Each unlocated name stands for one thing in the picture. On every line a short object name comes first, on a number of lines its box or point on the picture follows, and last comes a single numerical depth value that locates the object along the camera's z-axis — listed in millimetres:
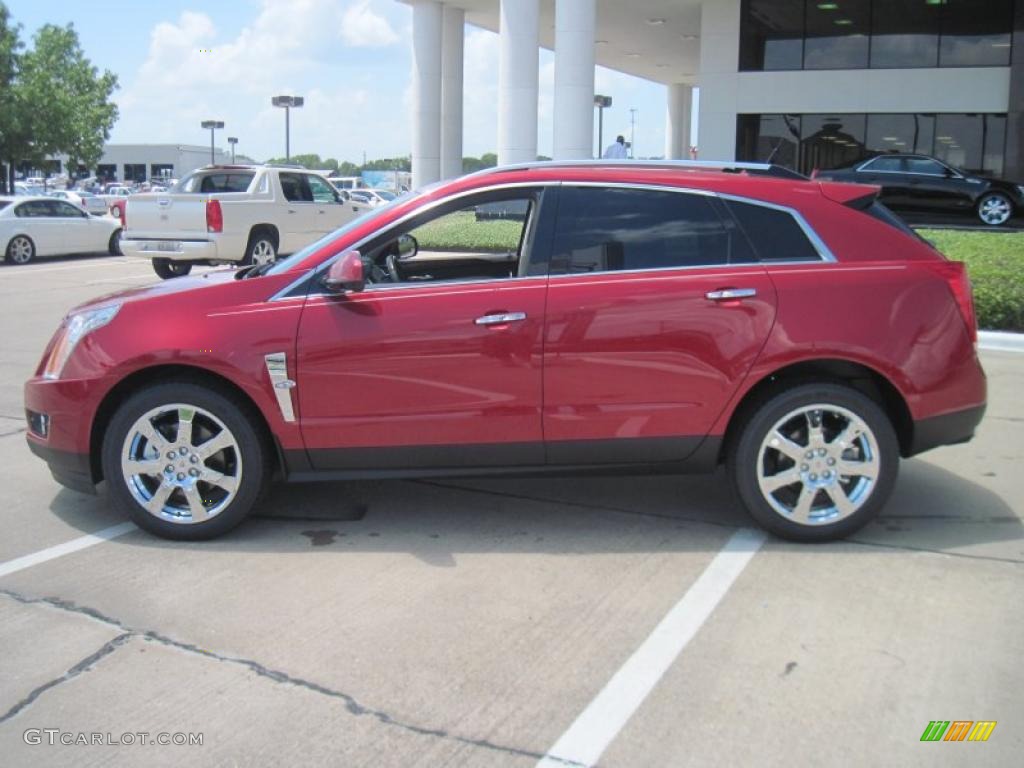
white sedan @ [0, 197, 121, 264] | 20031
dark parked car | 20281
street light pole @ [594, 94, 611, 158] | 45031
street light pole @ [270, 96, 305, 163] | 47469
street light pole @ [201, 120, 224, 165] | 59594
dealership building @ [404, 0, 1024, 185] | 22641
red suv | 4566
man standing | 13891
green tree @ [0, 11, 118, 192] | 38125
